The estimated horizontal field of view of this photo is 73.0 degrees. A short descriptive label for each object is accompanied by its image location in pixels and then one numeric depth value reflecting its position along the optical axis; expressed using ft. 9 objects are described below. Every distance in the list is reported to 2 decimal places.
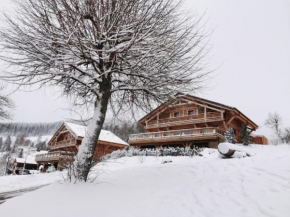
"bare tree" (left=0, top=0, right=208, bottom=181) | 15.85
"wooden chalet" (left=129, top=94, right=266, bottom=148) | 56.49
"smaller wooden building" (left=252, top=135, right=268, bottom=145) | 76.95
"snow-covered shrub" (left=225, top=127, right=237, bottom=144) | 55.01
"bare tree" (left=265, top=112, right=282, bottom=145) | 129.64
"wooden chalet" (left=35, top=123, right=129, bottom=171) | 83.58
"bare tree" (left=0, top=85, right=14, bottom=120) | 57.62
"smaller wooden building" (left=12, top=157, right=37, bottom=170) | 127.13
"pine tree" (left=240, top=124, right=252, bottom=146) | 58.24
